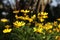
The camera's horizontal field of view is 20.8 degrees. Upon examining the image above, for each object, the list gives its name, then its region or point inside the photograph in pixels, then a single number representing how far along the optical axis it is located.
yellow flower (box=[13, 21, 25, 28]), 2.27
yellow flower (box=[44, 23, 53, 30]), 2.32
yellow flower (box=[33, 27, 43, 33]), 2.22
